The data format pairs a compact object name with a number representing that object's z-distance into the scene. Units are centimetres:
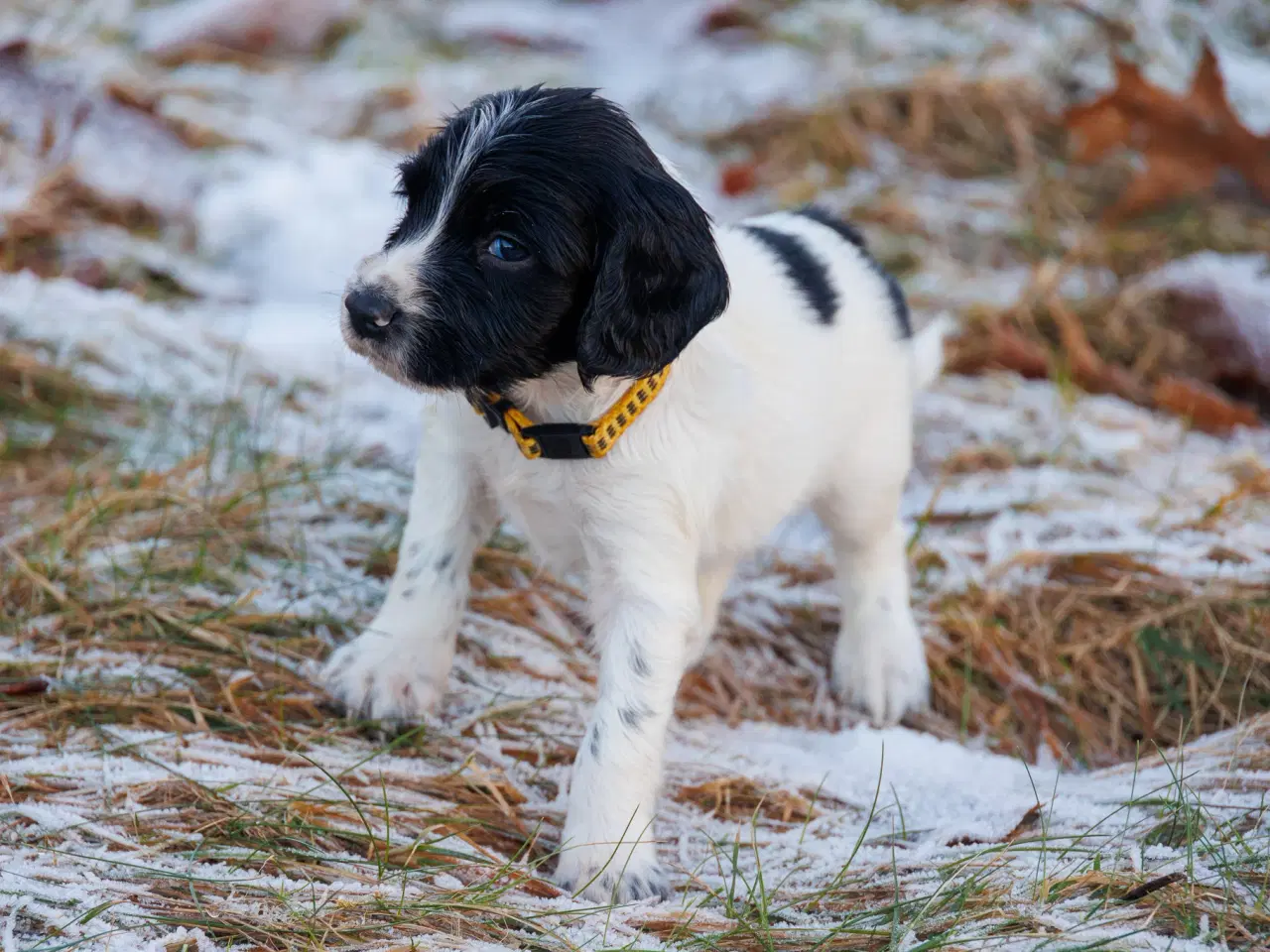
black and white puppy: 571
